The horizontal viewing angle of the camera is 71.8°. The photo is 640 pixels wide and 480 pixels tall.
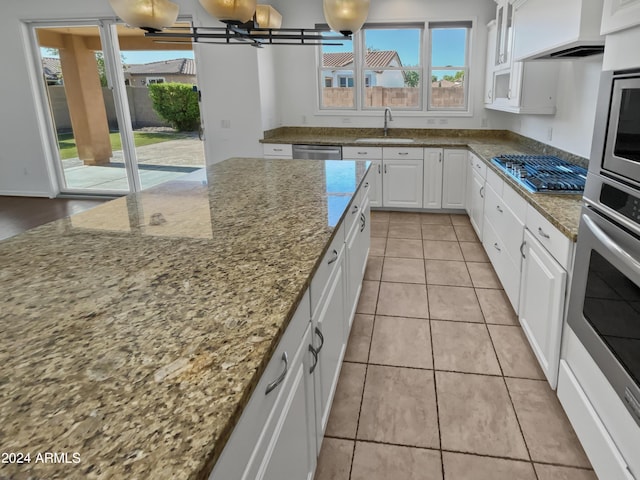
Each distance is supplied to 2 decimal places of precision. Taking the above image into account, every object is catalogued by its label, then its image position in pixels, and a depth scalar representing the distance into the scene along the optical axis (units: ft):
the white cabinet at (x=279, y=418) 2.65
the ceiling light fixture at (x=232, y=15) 7.08
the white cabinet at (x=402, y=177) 16.56
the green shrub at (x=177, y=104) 19.47
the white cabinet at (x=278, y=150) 17.24
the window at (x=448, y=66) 17.53
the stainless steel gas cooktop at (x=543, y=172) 7.78
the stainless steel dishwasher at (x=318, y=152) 16.80
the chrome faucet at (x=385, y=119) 18.35
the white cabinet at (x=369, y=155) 16.62
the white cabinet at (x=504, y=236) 8.60
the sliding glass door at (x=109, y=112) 19.49
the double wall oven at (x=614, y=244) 4.41
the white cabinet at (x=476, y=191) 12.99
